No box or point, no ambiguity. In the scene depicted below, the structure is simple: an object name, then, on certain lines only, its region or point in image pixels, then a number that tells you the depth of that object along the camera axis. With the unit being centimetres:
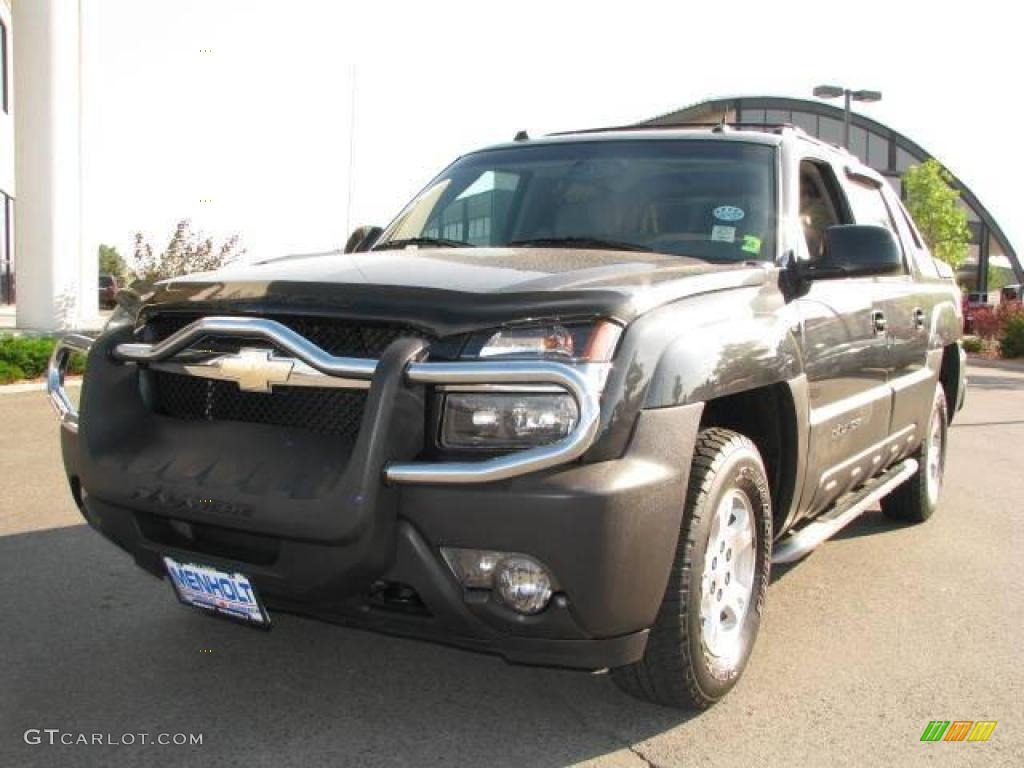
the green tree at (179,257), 1756
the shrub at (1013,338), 2323
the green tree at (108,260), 4336
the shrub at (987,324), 2489
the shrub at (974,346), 2501
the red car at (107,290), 3010
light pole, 2462
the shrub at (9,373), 1060
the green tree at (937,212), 3878
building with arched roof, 6544
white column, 1556
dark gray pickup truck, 251
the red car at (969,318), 3142
